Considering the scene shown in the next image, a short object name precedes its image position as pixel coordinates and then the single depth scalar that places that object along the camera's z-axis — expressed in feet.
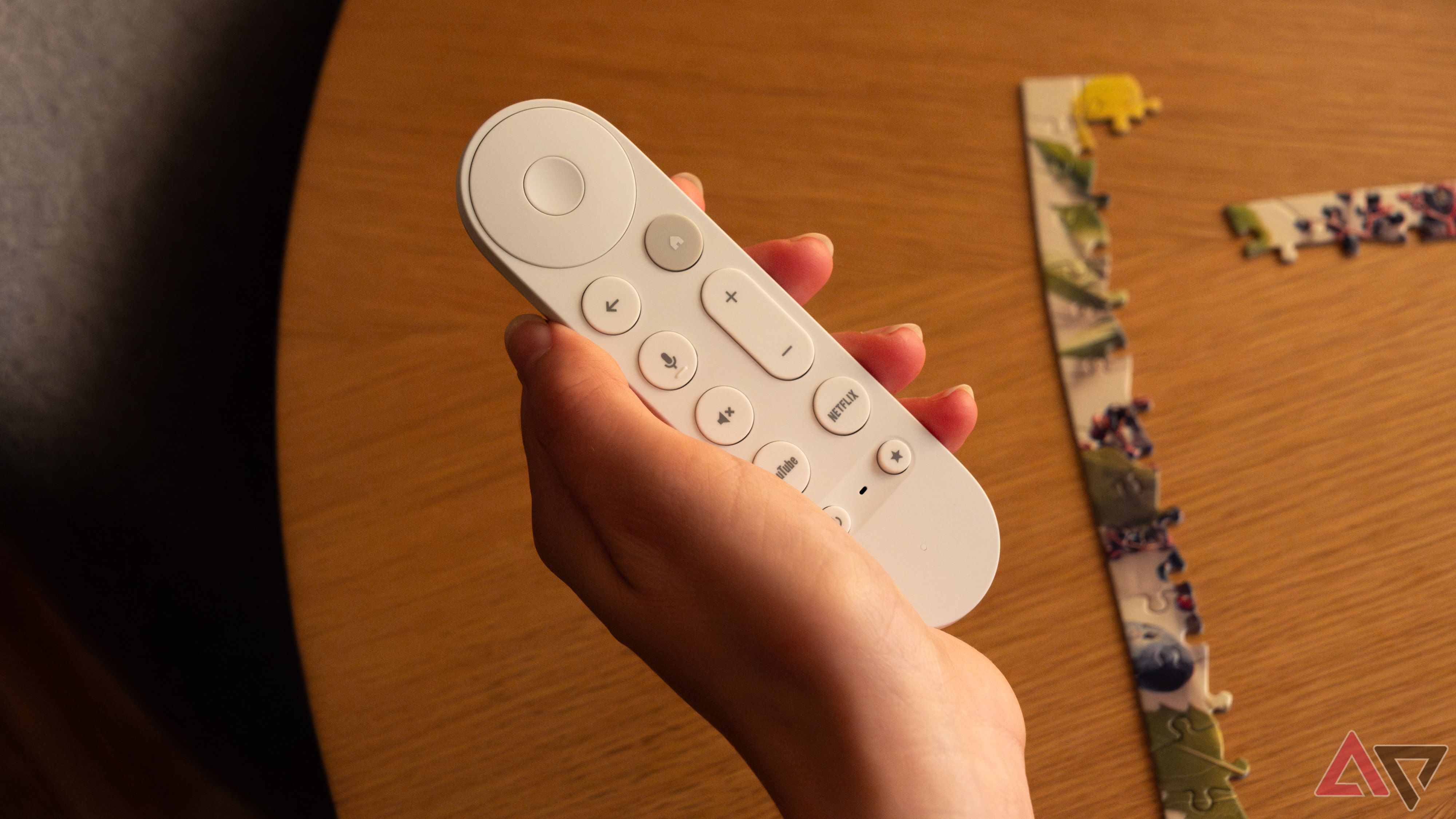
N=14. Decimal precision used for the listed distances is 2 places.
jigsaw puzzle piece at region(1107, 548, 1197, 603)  1.37
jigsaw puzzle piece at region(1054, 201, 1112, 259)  1.53
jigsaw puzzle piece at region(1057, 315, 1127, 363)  1.48
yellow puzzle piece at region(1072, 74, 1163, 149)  1.62
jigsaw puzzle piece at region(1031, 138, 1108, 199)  1.57
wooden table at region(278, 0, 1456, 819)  1.32
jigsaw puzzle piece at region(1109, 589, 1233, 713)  1.33
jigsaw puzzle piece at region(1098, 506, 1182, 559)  1.39
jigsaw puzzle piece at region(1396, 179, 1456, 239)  1.58
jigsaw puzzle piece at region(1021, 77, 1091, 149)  1.59
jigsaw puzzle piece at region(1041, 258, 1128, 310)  1.50
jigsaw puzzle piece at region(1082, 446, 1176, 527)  1.41
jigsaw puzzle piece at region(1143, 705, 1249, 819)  1.29
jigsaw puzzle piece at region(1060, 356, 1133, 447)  1.45
